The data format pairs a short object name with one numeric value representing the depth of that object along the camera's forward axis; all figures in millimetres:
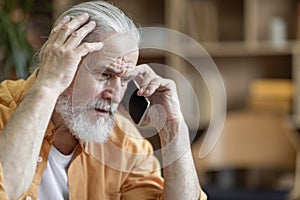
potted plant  3764
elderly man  2113
